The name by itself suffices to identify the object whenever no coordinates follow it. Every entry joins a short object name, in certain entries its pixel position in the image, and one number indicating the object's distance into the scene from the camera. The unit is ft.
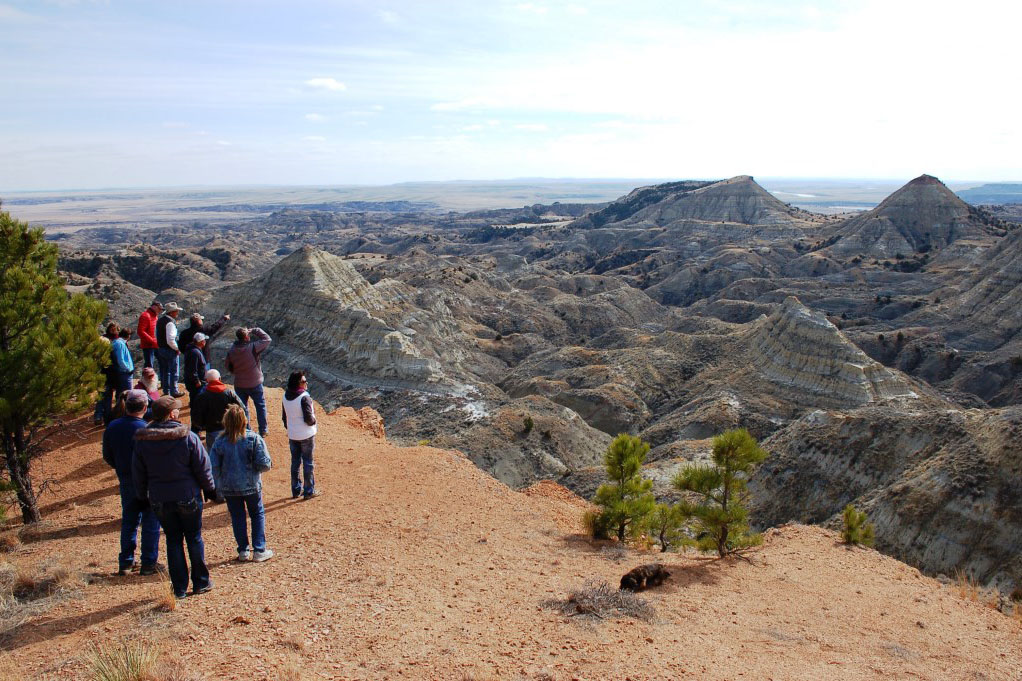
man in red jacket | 39.52
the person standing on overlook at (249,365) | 36.60
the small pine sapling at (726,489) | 33.73
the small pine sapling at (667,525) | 35.76
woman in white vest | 30.22
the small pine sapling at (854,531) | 39.75
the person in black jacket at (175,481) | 19.83
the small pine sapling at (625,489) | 35.12
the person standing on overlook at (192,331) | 39.63
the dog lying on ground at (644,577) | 26.84
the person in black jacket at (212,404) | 28.04
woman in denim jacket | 22.77
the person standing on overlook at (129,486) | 21.79
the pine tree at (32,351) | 25.58
